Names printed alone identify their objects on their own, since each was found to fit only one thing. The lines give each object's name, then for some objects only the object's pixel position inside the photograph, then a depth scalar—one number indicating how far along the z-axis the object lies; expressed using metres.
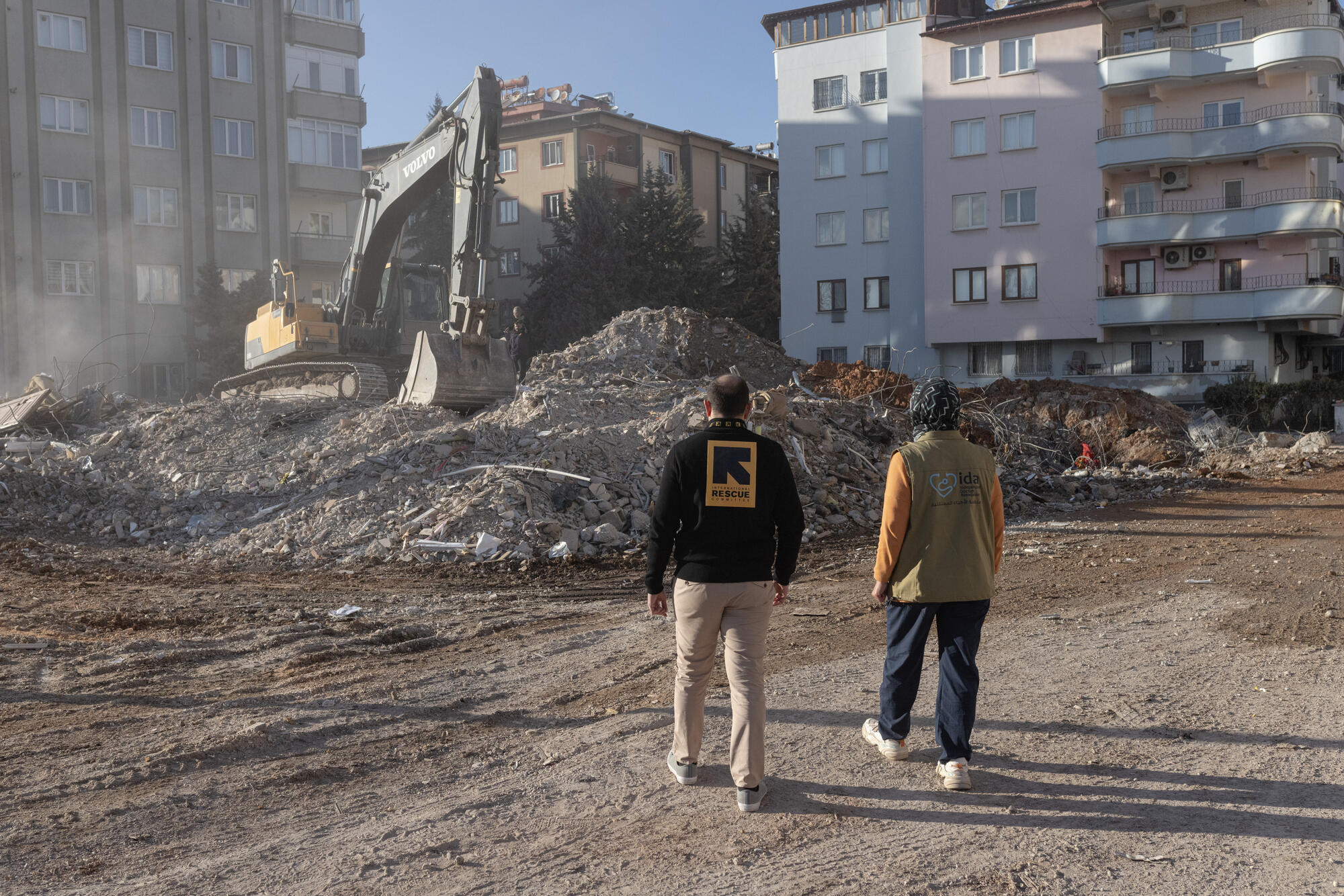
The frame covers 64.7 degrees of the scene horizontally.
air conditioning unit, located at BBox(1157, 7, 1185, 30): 34.75
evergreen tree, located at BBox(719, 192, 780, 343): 44.25
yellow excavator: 15.27
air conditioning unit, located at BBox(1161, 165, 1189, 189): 34.75
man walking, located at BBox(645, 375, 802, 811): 4.33
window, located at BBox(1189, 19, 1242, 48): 34.41
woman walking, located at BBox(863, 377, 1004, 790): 4.51
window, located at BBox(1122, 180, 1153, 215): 35.34
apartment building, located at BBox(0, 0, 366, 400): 35.09
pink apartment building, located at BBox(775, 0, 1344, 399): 33.16
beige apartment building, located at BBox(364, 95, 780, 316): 47.53
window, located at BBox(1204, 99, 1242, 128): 34.25
